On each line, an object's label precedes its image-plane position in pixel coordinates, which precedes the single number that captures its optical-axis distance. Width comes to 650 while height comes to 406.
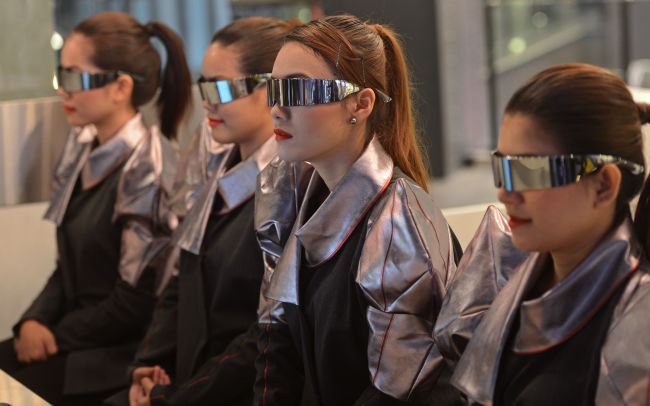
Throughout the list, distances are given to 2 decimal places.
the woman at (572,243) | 3.36
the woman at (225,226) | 4.11
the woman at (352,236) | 3.63
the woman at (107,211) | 4.47
